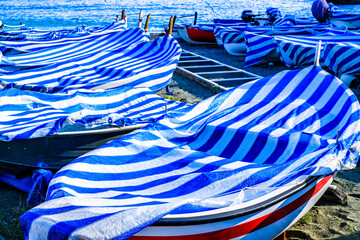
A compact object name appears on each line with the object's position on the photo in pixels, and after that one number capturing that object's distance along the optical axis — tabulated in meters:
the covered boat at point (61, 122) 4.34
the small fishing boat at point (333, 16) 14.33
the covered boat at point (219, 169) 2.54
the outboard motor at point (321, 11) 14.27
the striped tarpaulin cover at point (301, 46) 9.11
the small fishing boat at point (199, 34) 13.93
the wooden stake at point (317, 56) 4.83
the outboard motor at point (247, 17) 16.78
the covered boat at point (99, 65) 6.29
